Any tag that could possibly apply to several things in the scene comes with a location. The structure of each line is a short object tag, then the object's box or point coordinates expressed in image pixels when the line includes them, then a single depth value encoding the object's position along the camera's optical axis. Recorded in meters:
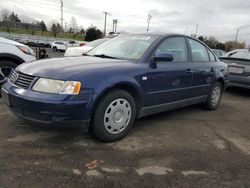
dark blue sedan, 2.21
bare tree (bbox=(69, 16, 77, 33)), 57.65
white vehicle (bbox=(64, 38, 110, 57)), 5.56
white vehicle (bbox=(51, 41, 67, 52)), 26.17
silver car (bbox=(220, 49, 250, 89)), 5.29
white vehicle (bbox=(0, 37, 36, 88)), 3.87
